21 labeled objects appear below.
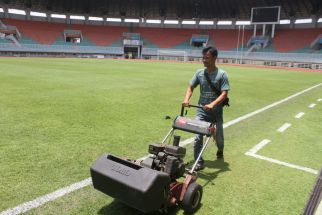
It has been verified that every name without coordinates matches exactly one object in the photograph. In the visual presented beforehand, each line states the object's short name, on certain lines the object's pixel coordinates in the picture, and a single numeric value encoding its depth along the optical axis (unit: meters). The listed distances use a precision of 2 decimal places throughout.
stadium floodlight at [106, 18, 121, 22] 75.78
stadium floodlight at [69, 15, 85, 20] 72.67
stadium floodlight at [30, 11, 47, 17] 68.31
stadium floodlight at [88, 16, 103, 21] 74.30
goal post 67.81
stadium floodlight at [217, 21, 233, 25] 71.35
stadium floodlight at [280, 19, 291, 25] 65.06
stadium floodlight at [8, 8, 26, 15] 65.09
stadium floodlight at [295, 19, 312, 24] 62.62
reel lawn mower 3.09
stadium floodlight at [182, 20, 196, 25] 75.06
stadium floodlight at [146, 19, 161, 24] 76.56
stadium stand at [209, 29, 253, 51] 66.56
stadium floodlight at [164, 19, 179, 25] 76.25
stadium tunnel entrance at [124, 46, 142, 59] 72.19
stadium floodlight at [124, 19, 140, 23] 76.56
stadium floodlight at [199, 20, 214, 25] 73.68
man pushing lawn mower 4.87
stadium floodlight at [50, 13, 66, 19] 70.84
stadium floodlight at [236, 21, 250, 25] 69.07
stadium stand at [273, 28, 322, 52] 59.25
